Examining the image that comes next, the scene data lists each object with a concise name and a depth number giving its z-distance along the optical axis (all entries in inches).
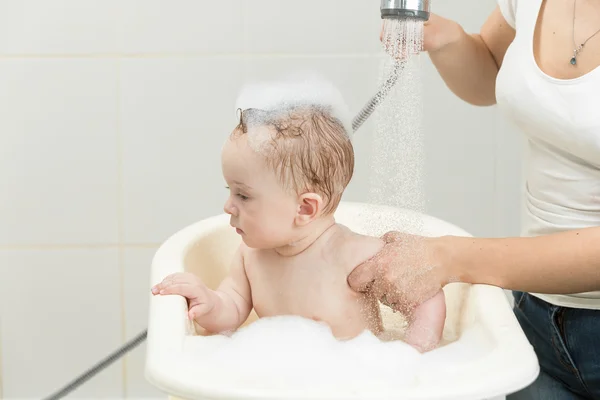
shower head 63.7
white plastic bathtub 52.7
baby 63.4
